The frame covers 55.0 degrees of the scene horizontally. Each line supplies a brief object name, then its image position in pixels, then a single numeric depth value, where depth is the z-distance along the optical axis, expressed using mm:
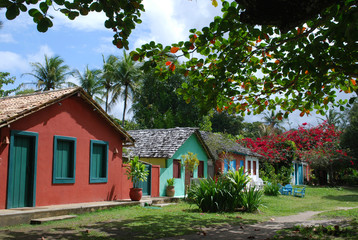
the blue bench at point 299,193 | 22922
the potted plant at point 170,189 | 18594
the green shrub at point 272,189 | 22547
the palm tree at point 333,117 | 48581
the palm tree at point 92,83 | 39200
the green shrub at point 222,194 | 12930
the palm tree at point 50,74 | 37125
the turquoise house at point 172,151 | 19297
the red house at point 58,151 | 10867
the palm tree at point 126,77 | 36031
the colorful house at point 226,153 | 24391
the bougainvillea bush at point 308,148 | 30219
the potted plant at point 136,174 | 14750
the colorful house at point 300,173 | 37772
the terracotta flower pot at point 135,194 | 14734
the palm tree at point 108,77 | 37406
